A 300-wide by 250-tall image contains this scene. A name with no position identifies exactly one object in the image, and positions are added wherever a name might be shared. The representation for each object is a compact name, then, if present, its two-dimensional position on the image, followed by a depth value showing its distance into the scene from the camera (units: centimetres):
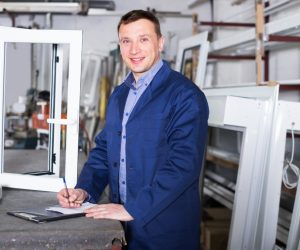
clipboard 113
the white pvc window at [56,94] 142
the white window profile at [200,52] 288
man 121
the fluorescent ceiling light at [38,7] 379
